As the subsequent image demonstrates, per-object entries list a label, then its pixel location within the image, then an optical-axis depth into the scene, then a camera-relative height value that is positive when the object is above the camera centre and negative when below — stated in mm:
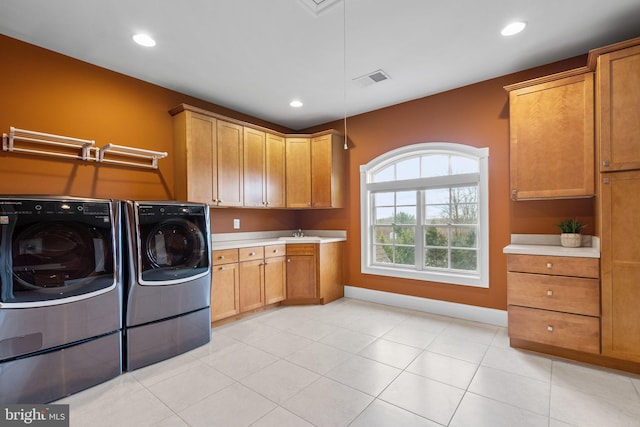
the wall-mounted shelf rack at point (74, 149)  2389 +610
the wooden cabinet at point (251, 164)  3340 +640
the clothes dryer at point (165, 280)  2432 -589
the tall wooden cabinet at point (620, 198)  2227 +66
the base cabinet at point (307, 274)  4094 -866
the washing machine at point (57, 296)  1873 -557
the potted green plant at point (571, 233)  2666 -240
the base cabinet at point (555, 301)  2396 -802
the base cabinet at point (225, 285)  3273 -823
